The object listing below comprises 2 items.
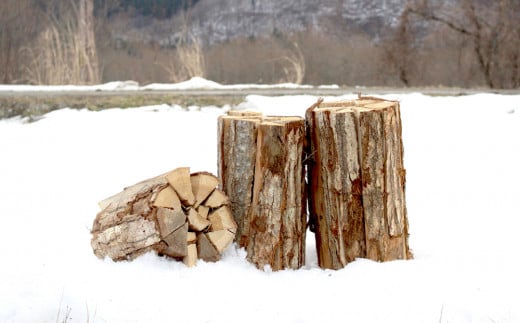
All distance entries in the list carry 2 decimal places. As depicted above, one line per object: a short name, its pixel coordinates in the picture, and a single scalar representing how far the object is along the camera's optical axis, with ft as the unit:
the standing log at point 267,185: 10.73
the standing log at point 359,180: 10.66
